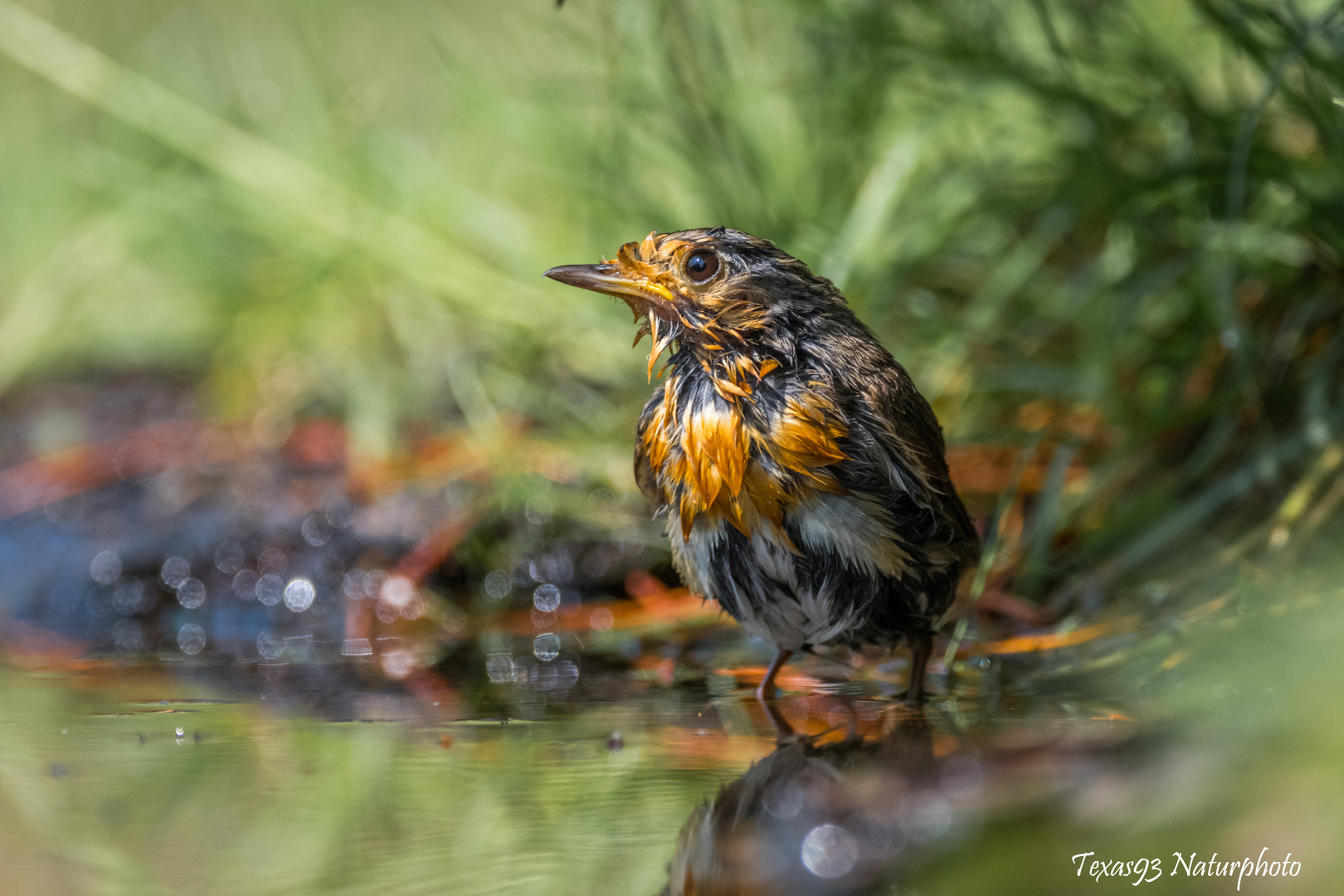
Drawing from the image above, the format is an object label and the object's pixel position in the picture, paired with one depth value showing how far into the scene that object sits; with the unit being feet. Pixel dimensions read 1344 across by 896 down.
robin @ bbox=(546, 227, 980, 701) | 15.03
